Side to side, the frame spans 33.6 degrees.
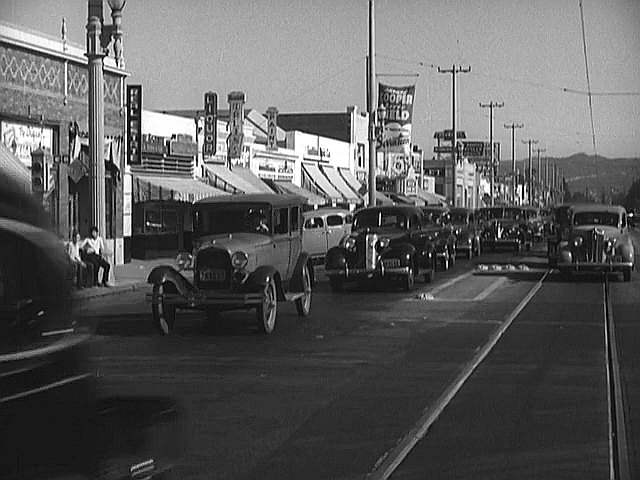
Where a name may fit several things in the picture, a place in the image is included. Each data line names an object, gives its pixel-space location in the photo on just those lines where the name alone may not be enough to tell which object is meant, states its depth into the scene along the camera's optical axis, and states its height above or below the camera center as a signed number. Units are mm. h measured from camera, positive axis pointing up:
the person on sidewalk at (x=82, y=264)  22453 -474
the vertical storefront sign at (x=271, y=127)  46219 +4946
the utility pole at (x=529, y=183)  127944 +6621
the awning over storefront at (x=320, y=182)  52406 +2892
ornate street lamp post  23547 +2905
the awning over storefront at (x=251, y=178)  40962 +2434
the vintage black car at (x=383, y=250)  22422 -252
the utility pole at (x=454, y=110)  66938 +8025
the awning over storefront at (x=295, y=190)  44969 +2170
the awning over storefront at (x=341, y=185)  56000 +2933
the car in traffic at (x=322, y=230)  32625 +286
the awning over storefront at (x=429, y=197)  81438 +3243
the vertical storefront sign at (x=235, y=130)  40250 +4233
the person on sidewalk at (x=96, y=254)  23516 -261
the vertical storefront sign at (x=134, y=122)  30906 +3514
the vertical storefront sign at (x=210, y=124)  37406 +4176
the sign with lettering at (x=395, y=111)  47500 +5786
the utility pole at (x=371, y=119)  40625 +4686
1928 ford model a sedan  15102 -362
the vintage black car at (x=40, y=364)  4012 -475
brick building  25094 +3244
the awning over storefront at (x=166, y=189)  33562 +1674
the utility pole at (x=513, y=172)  113769 +7405
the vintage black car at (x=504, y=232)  40969 +173
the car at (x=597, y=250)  25891 -361
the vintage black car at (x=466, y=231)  36759 +216
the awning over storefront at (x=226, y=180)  38288 +2198
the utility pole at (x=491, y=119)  93694 +10356
